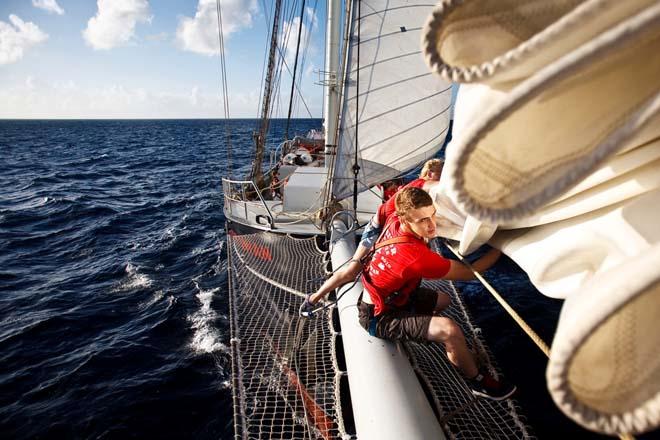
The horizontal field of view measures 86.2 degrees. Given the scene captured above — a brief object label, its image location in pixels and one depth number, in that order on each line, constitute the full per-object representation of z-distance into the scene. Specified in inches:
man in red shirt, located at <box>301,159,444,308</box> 141.0
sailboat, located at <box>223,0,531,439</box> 112.2
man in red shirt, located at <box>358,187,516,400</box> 94.2
